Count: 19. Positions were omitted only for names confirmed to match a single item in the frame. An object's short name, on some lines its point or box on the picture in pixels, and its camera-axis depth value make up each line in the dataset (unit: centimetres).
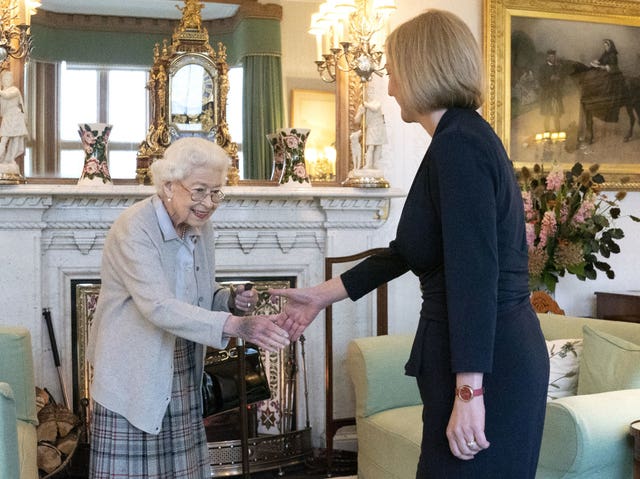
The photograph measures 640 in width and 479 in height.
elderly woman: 231
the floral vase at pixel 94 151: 410
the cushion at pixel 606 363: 291
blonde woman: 152
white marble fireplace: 408
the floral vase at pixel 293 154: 436
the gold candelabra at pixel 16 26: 382
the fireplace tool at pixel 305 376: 447
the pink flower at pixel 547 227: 422
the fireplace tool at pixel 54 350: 412
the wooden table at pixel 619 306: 473
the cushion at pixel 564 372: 323
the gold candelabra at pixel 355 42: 427
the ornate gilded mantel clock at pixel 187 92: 430
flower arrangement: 429
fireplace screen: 449
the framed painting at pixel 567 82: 488
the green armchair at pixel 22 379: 305
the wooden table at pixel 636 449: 249
